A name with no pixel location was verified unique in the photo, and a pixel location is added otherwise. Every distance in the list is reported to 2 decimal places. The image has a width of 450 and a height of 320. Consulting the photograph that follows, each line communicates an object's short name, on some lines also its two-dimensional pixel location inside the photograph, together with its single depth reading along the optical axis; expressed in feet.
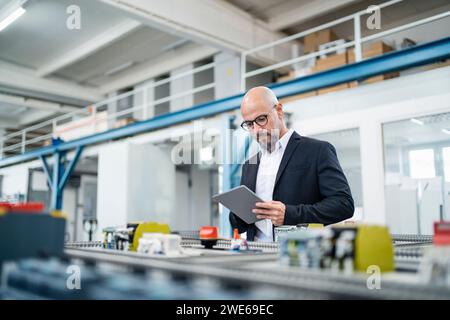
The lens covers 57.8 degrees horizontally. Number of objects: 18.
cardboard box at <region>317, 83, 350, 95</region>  15.27
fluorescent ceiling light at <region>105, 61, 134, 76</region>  30.14
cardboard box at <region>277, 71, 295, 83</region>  18.34
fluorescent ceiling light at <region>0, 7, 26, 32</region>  18.12
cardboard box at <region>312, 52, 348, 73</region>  16.33
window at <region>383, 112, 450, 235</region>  12.94
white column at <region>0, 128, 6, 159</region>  39.33
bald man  5.51
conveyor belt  1.64
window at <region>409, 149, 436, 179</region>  13.19
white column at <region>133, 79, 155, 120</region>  30.63
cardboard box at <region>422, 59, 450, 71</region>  12.99
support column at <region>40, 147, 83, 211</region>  24.34
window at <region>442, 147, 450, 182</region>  12.49
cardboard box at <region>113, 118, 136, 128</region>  23.24
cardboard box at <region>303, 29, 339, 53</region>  20.18
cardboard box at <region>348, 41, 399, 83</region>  14.84
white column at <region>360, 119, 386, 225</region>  13.14
